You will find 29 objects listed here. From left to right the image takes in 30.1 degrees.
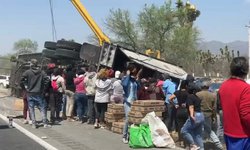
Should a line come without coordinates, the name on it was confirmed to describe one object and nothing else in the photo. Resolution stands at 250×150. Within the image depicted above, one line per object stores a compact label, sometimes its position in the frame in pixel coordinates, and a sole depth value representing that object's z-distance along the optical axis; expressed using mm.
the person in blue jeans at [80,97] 14016
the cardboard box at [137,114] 10406
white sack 9867
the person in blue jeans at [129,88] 10375
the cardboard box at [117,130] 11836
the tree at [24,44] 114250
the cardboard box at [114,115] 12122
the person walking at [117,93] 12625
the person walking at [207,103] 9519
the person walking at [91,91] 13398
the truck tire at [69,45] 18341
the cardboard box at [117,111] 12109
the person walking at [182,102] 9570
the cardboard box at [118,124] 11765
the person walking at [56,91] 14133
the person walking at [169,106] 11322
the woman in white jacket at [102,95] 12703
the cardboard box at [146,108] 10453
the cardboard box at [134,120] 10383
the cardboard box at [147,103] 10555
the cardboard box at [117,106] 12117
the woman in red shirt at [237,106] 4633
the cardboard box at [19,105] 17086
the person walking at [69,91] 14500
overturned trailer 15281
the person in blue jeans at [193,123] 8852
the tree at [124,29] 49062
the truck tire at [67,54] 18333
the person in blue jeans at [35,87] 12805
